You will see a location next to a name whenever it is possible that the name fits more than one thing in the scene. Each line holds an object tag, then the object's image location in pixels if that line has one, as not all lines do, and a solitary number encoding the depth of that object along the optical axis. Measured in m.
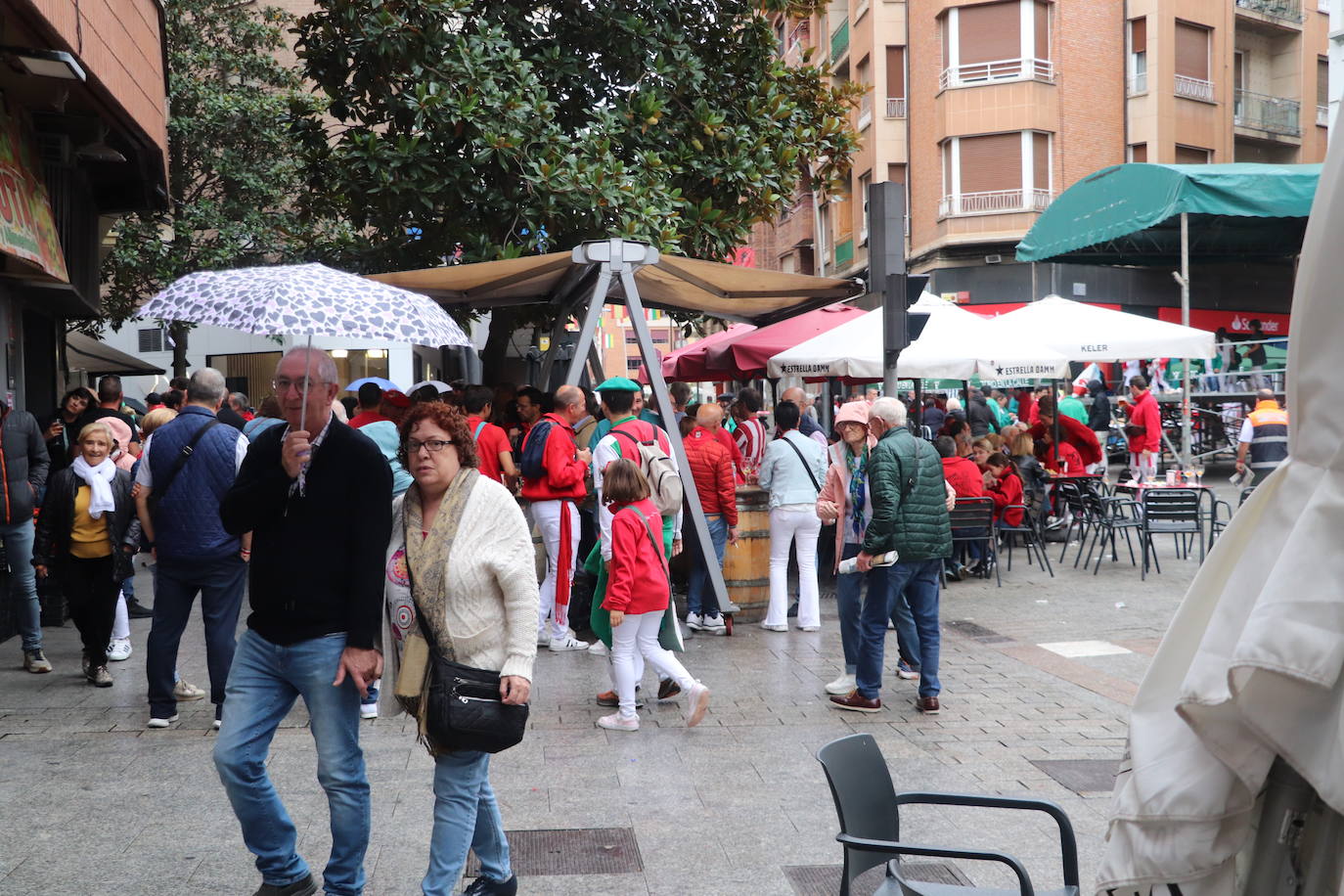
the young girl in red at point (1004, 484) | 13.62
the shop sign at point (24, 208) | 8.09
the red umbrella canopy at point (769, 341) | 13.93
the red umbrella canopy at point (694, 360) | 16.62
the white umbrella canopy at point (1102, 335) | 14.09
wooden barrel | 10.70
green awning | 18.53
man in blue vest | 6.82
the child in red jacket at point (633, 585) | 7.03
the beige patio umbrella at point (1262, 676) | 1.85
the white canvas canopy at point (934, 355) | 12.80
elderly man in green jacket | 7.45
